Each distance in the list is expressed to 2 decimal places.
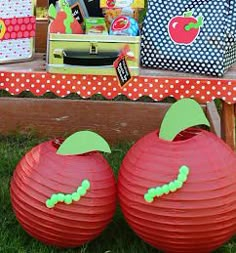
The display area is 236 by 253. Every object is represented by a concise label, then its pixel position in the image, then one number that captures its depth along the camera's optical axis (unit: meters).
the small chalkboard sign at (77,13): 2.74
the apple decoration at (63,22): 2.54
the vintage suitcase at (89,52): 2.50
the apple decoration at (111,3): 2.70
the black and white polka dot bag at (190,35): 2.54
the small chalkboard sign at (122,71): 2.49
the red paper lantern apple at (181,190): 2.14
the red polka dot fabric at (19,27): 2.61
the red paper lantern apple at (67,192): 2.21
